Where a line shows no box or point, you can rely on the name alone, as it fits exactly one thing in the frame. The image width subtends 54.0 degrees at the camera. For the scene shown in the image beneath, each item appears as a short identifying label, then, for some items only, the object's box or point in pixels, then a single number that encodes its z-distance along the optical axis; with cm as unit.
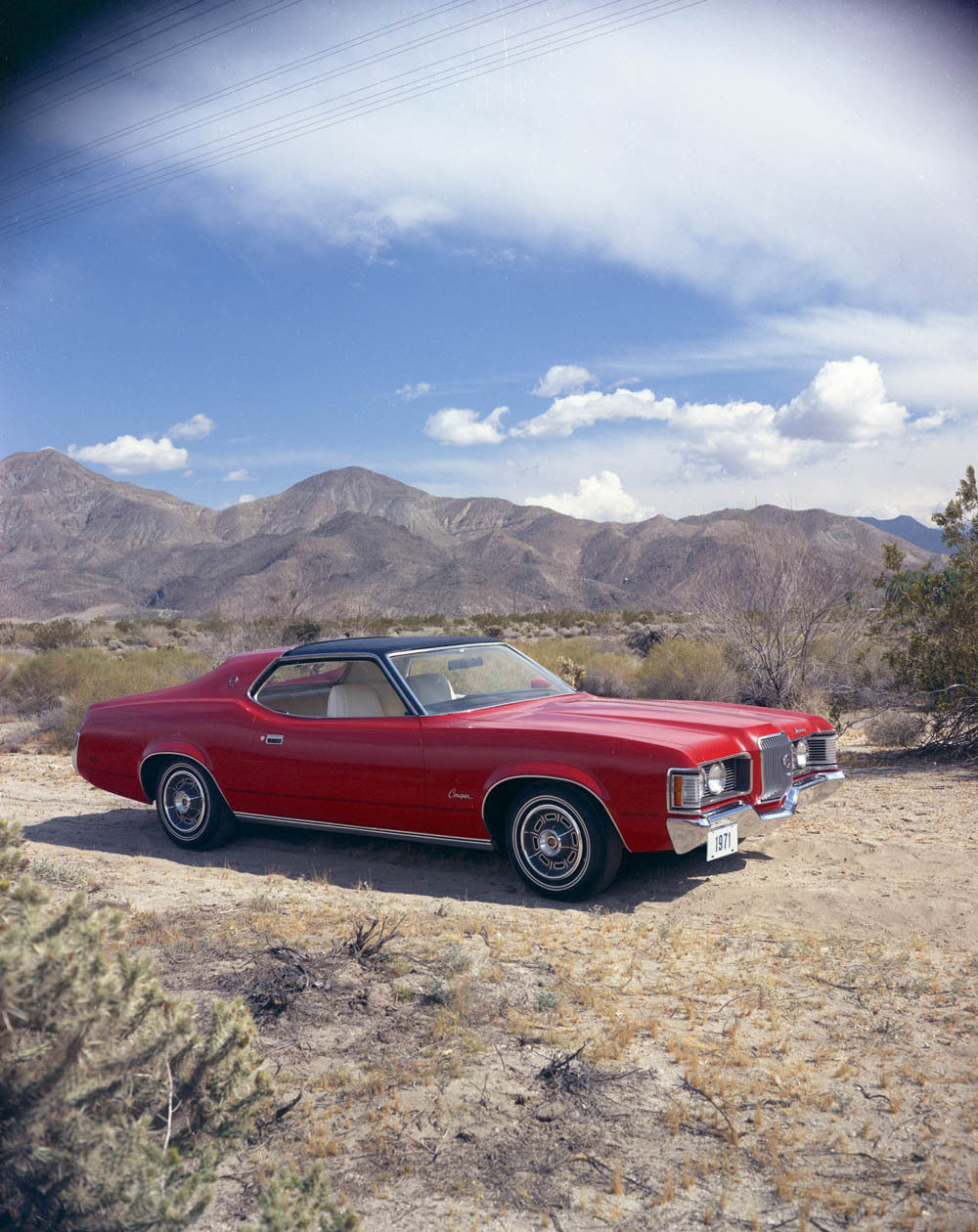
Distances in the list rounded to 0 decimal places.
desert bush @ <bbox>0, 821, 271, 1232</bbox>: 214
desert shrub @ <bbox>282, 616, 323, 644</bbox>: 2494
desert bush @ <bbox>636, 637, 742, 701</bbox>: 1477
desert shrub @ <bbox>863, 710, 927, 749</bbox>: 1141
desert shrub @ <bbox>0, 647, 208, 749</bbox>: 1577
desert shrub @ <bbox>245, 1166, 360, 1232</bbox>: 200
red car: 518
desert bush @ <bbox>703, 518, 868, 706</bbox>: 1330
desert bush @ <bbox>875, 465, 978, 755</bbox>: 1026
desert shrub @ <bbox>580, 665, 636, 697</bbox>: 1722
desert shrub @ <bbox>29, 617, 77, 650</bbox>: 2842
